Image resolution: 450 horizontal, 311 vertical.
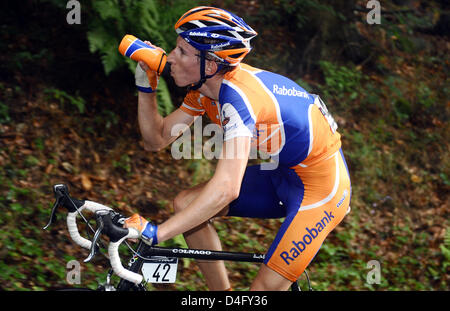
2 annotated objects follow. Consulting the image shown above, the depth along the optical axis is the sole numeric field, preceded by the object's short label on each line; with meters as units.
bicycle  2.69
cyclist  2.90
